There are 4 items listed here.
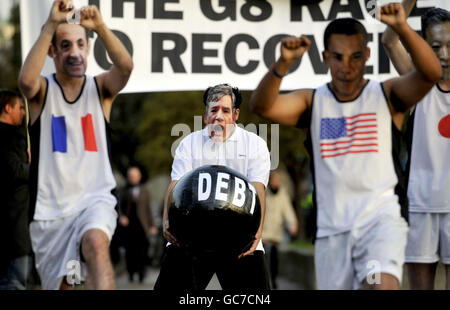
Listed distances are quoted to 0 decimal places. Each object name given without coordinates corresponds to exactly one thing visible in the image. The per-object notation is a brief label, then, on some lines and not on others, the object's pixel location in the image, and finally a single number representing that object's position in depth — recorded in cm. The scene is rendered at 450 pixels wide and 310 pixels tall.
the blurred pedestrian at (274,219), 2837
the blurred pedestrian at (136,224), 3180
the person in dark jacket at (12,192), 1781
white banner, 1670
